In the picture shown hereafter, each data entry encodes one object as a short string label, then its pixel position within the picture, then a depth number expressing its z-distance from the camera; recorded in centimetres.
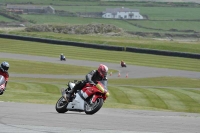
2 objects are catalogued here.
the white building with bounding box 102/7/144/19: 16412
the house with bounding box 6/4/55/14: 15675
